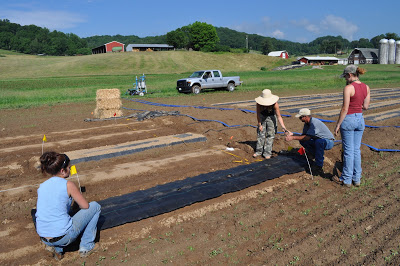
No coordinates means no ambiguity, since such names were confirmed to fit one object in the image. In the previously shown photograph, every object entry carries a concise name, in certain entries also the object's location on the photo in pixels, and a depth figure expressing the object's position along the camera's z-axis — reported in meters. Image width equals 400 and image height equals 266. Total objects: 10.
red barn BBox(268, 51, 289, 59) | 115.44
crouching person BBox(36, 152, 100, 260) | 3.62
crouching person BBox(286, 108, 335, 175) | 6.41
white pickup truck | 24.16
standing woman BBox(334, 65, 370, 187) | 5.40
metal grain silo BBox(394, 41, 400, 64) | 77.44
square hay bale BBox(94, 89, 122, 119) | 14.21
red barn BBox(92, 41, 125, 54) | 99.86
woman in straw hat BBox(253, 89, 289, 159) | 6.80
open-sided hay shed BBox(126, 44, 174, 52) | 104.76
